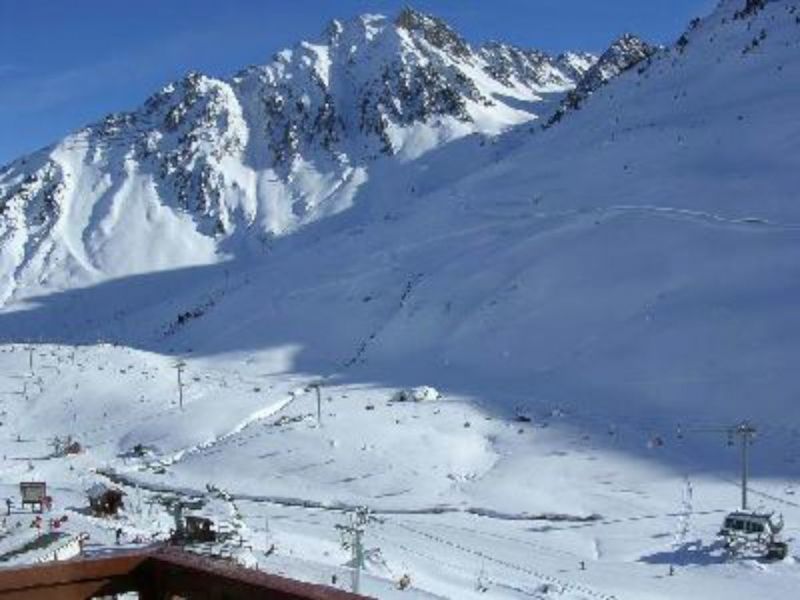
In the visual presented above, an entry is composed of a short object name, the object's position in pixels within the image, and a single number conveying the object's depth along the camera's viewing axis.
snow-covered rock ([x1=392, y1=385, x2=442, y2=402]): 59.34
